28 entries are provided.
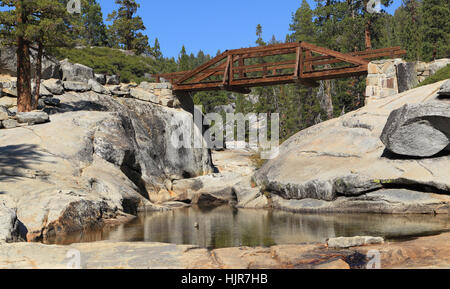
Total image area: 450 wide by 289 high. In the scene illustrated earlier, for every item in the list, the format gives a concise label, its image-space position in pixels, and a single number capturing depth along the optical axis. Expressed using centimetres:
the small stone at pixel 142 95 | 3036
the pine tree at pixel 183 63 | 6672
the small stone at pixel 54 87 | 2664
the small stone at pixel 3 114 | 2107
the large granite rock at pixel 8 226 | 1005
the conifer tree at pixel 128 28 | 6281
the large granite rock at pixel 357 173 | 1583
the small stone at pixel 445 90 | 1605
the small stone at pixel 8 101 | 2486
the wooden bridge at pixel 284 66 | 2572
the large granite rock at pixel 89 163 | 1357
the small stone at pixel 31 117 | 2111
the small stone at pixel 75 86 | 2767
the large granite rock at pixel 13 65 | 2922
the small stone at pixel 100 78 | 3038
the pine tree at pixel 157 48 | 9405
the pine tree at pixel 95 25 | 7306
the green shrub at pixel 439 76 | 2353
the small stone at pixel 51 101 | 2488
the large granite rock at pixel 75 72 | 2944
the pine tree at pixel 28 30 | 2145
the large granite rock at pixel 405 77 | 2592
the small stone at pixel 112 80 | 3114
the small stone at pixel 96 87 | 2825
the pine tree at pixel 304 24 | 8361
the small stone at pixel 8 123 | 2080
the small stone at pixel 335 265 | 762
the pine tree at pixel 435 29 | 4725
